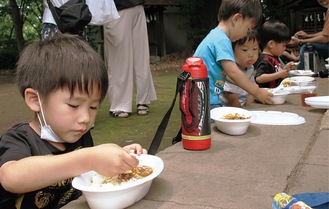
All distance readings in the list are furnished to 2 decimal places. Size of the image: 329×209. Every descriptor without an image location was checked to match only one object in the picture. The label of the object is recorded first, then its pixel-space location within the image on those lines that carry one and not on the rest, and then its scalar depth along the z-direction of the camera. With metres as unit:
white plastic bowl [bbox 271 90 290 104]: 3.04
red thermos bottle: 1.76
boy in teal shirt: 2.72
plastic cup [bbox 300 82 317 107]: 2.90
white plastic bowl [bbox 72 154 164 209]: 1.15
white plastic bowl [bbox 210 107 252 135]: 2.04
